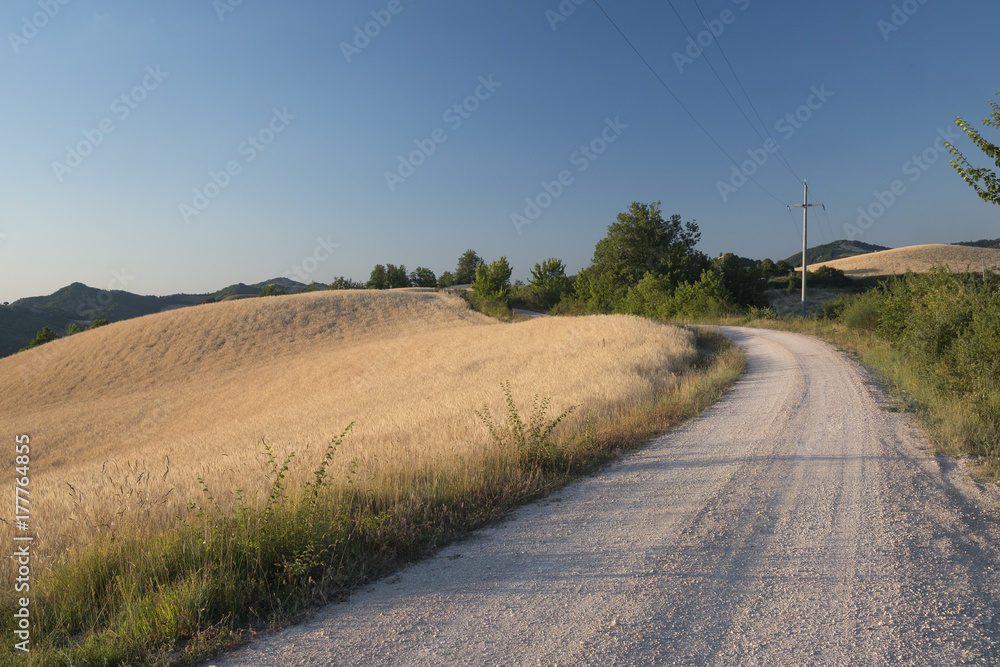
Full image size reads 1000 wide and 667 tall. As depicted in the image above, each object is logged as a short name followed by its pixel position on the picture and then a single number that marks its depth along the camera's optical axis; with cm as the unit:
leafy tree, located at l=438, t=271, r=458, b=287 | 11381
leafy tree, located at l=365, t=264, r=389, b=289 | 10731
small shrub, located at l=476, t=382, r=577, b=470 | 667
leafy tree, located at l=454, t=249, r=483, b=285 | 11894
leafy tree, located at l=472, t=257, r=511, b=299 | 6275
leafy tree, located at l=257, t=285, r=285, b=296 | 8914
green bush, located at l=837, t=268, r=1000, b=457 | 804
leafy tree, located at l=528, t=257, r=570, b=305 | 7469
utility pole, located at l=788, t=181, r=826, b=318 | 3816
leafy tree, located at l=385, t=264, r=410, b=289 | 10894
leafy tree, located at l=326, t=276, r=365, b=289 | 11100
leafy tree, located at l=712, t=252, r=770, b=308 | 4748
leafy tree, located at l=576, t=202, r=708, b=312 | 6412
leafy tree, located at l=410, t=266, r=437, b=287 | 11325
